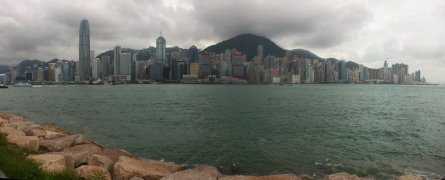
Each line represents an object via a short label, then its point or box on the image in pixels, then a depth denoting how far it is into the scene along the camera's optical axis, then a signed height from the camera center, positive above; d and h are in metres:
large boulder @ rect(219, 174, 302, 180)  13.25 -3.79
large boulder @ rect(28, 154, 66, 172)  11.60 -3.00
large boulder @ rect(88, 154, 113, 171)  14.76 -3.58
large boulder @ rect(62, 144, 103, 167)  14.63 -3.55
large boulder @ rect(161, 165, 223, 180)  12.73 -3.63
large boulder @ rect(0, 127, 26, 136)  18.42 -2.86
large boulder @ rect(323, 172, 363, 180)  14.47 -4.11
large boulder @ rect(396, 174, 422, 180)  15.62 -4.45
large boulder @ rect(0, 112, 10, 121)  31.11 -3.41
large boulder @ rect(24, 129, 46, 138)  20.35 -3.18
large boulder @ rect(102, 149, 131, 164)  17.98 -4.03
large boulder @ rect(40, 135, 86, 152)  17.41 -3.34
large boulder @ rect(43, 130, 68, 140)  20.18 -3.34
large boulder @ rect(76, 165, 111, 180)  11.95 -3.30
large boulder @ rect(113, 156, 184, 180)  13.35 -3.68
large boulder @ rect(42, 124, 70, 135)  26.22 -3.78
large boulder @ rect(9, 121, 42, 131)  22.98 -3.22
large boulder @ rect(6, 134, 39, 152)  16.05 -2.94
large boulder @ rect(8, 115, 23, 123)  28.81 -3.44
